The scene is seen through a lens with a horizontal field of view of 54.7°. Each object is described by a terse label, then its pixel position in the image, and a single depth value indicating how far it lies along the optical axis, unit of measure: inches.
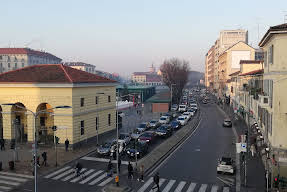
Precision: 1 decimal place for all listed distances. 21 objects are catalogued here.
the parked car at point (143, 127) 1909.2
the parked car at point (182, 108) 3127.5
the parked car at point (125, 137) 1497.9
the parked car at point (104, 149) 1302.9
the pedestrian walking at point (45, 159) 1134.4
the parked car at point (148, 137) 1529.5
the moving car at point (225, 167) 1034.1
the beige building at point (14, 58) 6141.7
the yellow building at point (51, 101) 1445.6
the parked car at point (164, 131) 1744.6
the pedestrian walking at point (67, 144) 1376.7
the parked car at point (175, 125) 2069.4
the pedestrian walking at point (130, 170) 980.9
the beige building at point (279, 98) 954.1
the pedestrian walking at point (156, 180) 868.6
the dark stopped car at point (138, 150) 1259.5
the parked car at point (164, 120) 2285.9
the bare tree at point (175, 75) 3735.2
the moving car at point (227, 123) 2124.8
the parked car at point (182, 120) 2272.9
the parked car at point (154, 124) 2082.8
